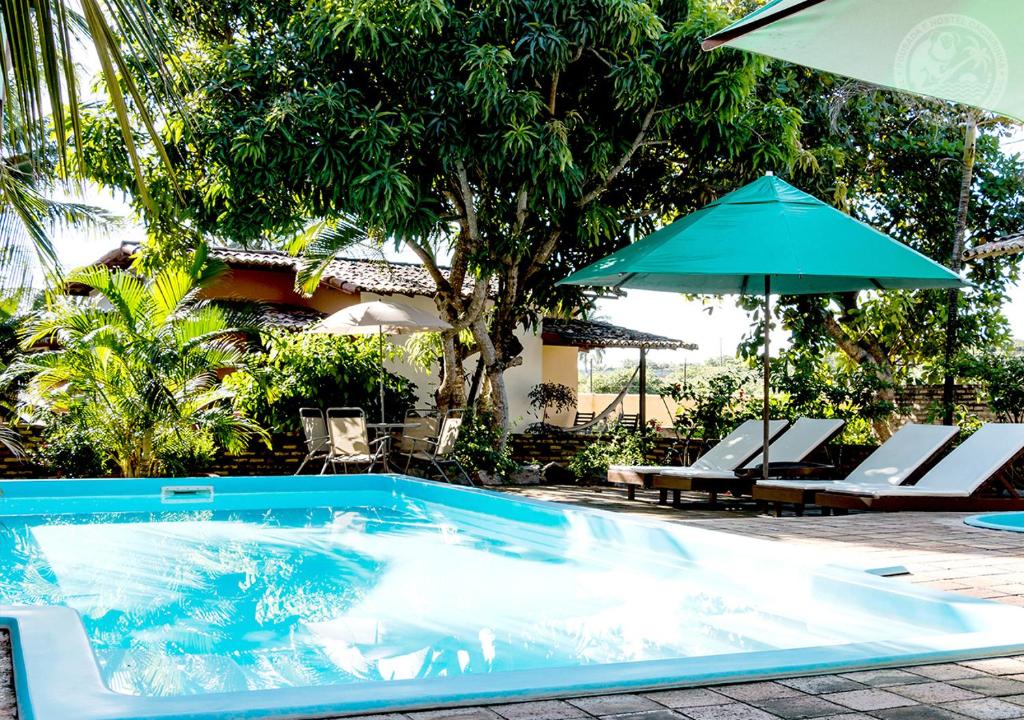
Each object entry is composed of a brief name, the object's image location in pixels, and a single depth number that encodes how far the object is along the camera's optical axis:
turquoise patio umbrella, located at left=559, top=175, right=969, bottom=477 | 8.69
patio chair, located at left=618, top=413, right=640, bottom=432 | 19.75
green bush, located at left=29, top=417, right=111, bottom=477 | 11.91
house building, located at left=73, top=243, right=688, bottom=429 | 19.09
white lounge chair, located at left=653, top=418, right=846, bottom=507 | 9.80
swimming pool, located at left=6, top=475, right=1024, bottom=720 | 3.30
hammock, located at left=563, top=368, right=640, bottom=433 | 17.91
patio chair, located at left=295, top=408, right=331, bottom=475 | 12.48
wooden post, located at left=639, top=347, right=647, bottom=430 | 18.55
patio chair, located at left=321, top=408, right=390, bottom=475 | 11.90
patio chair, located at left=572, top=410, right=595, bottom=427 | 24.09
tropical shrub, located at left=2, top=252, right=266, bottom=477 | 11.53
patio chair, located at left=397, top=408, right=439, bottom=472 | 13.42
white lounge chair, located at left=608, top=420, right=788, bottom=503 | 10.43
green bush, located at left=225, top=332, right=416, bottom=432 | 13.66
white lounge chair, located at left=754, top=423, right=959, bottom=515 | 8.75
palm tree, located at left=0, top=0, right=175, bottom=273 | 2.68
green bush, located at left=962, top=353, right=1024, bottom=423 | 11.27
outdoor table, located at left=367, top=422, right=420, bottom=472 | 11.99
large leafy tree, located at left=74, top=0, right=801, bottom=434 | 11.28
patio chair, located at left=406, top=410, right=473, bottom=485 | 12.06
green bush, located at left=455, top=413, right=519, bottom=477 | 12.86
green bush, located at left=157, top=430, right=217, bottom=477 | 12.05
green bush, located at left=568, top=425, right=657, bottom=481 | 13.26
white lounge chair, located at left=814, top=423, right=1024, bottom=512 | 8.55
